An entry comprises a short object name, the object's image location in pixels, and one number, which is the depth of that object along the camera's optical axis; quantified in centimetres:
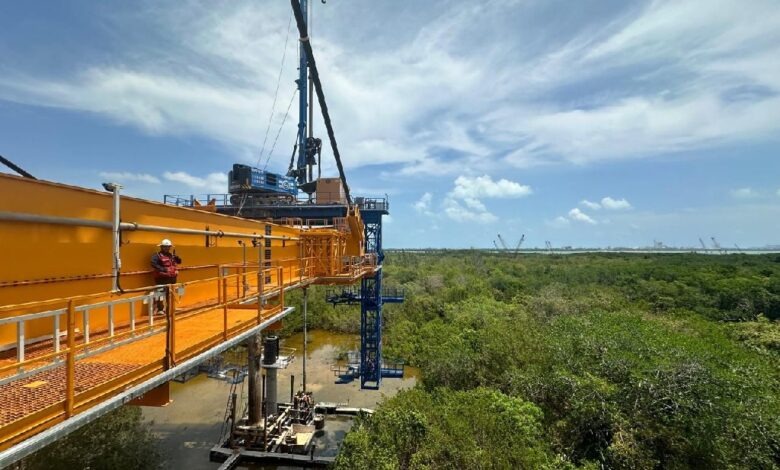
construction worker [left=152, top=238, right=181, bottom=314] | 709
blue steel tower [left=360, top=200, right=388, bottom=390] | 2264
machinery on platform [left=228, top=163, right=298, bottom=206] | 2133
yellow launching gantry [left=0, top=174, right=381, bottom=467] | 361
